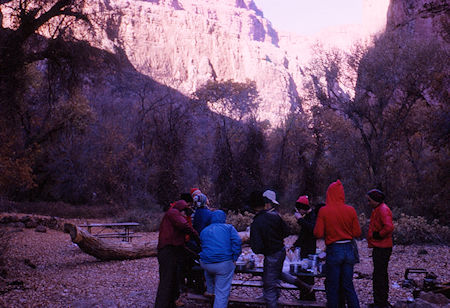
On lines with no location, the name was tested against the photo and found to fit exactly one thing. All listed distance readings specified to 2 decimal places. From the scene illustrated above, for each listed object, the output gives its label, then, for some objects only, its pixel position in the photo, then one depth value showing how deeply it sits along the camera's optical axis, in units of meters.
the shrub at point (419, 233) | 16.38
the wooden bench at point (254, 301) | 6.61
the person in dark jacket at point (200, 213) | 7.38
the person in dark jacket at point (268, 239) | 6.14
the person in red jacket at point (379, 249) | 6.97
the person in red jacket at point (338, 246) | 6.13
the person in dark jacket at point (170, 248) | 6.59
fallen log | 10.81
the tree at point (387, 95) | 21.77
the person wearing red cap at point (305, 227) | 7.44
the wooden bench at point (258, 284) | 6.93
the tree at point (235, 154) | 24.64
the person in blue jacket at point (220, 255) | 6.14
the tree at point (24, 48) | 10.18
